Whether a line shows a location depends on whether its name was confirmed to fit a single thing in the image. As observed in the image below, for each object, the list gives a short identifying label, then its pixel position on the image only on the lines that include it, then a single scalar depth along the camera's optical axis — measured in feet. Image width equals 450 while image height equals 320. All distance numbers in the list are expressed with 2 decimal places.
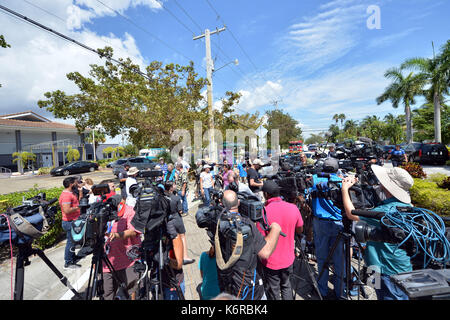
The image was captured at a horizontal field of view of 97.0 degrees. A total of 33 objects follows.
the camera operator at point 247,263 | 6.07
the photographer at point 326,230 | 9.00
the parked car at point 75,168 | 66.18
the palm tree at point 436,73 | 48.93
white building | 81.64
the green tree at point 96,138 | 116.87
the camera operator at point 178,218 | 7.70
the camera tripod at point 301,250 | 8.64
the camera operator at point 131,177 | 14.64
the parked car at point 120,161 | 71.82
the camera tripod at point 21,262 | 6.71
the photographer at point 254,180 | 18.54
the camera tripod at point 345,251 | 8.05
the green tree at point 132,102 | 35.70
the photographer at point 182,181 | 22.25
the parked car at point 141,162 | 61.62
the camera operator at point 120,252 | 8.43
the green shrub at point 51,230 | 15.06
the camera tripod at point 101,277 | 7.31
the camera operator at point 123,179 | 15.90
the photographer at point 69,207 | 12.12
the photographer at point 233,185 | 8.09
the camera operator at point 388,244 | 6.05
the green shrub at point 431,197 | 14.34
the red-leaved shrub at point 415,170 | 24.47
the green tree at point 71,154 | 90.07
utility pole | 42.91
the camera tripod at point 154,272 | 7.02
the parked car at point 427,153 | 45.70
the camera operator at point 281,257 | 7.41
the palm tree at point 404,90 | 63.73
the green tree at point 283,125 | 111.34
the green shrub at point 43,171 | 74.79
